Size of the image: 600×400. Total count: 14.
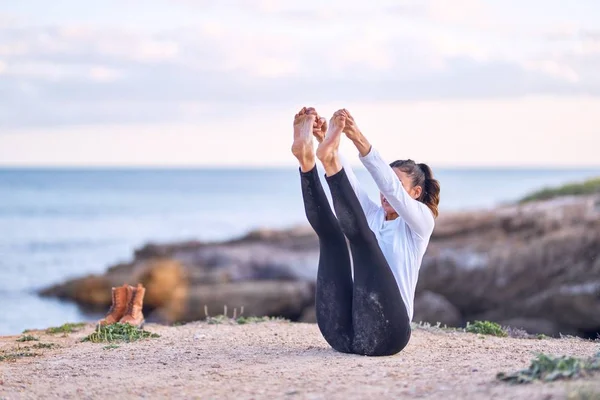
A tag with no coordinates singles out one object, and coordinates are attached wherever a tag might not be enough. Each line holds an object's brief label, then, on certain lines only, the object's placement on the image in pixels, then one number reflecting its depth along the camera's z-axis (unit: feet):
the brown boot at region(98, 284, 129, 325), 33.99
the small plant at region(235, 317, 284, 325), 34.91
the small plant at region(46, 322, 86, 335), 34.50
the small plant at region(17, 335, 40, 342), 32.04
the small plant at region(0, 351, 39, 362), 27.84
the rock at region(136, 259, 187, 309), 68.85
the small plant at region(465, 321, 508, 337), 32.55
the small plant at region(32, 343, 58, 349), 30.25
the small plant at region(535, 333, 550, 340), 32.14
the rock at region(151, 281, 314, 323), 64.28
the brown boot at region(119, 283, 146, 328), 33.45
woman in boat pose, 22.07
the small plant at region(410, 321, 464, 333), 32.68
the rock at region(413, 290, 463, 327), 59.31
